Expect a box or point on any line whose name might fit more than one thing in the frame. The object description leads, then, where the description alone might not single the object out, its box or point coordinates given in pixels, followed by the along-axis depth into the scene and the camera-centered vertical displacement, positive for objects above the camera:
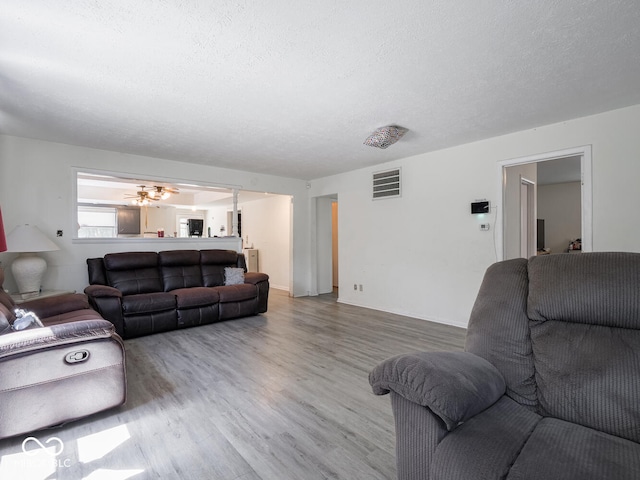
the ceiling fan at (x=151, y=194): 5.73 +0.90
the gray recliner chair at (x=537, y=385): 0.96 -0.58
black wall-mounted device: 3.90 +0.36
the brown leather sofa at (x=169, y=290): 3.72 -0.71
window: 7.69 +0.55
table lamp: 3.35 -0.21
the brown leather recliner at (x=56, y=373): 1.77 -0.81
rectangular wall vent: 4.89 +0.85
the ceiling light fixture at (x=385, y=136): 3.37 +1.13
